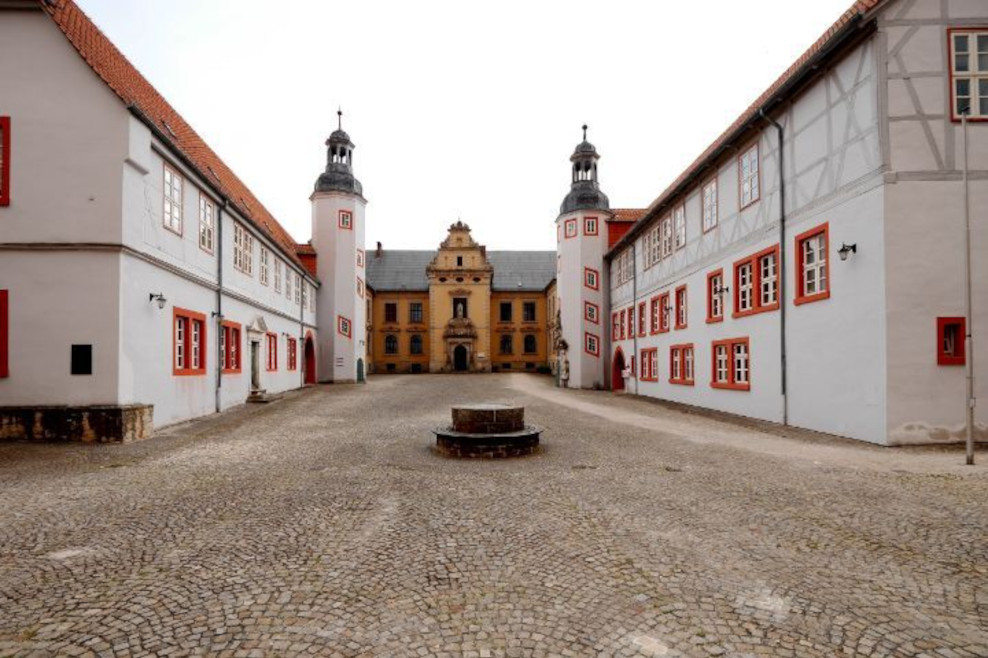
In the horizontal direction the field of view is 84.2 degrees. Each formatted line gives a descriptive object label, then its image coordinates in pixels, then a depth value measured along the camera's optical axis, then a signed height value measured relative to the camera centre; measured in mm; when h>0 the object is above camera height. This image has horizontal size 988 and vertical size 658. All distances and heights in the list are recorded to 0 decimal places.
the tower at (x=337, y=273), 34219 +4509
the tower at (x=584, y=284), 32406 +3535
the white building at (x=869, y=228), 10773 +2541
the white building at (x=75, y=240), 11406 +2270
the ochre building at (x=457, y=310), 51750 +3238
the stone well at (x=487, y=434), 9656 -1656
